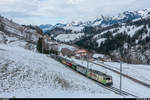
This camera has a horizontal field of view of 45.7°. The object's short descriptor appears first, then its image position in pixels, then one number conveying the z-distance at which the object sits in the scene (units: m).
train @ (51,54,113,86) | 45.22
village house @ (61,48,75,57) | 151.14
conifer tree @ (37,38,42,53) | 105.95
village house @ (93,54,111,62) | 136.62
